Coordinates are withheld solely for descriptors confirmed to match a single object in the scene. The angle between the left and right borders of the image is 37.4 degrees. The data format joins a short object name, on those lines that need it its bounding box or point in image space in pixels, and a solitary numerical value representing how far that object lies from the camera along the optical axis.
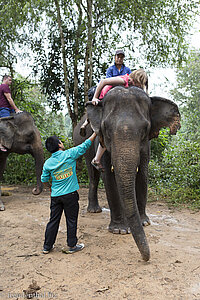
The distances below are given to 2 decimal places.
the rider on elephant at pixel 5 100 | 6.59
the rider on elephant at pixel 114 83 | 3.99
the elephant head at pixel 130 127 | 3.13
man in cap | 5.00
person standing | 3.64
